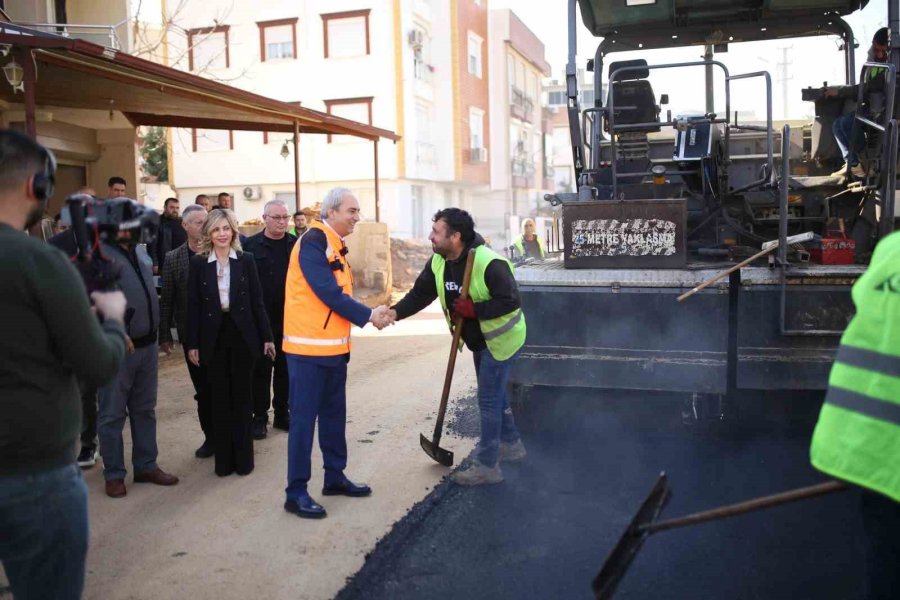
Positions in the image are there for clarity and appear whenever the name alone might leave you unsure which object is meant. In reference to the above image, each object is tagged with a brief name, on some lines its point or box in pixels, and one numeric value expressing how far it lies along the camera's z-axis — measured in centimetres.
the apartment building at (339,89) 2641
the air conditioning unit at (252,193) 2775
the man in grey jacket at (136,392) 496
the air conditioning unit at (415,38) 2661
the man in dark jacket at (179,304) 582
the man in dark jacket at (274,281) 639
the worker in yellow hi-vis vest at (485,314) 512
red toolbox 520
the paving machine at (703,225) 501
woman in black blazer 541
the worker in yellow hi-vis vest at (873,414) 216
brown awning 741
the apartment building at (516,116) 3391
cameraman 218
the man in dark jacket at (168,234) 934
